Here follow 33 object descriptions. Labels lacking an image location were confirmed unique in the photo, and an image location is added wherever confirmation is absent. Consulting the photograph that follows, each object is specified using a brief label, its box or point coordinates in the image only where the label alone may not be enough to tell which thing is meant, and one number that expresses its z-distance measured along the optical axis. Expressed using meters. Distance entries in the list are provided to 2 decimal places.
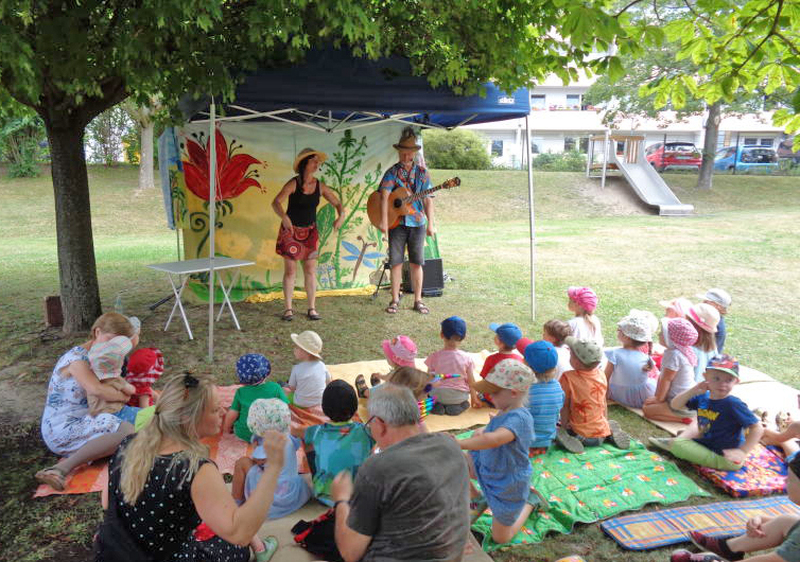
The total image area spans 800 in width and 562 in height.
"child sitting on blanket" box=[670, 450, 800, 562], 2.13
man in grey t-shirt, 1.79
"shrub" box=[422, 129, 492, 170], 25.27
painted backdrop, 7.11
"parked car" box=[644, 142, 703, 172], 25.06
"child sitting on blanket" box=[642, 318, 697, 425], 4.03
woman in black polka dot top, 1.79
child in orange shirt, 3.63
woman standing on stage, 6.41
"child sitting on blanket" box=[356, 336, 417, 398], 4.05
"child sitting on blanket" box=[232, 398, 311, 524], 2.24
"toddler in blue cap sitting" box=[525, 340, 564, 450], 3.32
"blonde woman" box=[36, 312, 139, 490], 3.29
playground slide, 18.67
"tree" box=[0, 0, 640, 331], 3.57
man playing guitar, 6.91
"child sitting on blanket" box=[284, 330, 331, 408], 3.91
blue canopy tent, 4.65
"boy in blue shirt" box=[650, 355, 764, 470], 3.30
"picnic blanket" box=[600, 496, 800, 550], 2.77
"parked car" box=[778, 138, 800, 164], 29.34
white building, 35.84
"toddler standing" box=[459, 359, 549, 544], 2.65
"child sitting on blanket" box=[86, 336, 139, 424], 3.29
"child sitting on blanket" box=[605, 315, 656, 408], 4.22
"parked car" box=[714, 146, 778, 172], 25.67
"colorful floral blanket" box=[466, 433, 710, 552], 2.92
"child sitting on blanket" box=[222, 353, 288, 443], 3.35
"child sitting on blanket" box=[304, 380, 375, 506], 2.71
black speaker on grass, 7.89
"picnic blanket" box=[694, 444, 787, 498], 3.19
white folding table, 5.70
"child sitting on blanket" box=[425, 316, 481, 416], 4.20
